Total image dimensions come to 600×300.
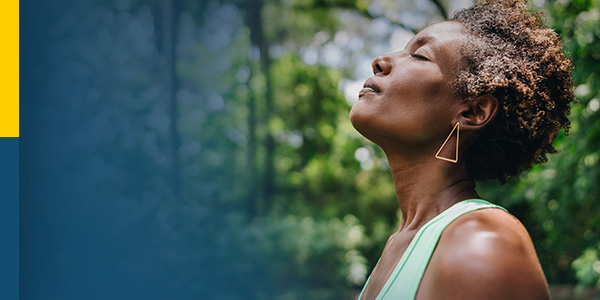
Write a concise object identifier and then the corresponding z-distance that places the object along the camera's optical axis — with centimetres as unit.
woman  118
